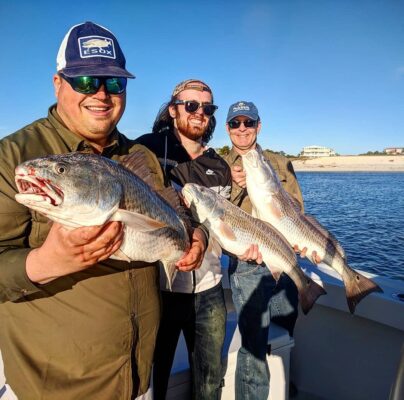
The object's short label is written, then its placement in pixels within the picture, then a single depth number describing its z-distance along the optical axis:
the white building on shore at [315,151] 150.38
